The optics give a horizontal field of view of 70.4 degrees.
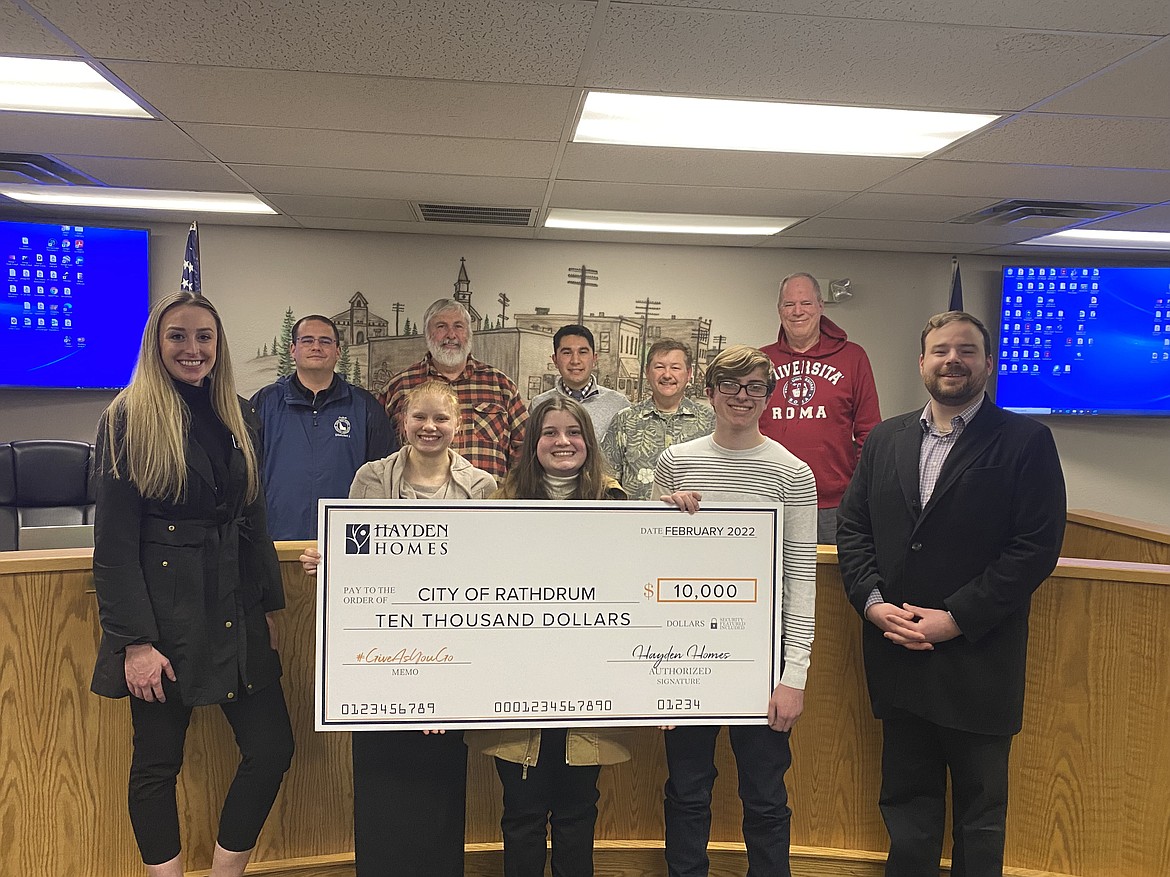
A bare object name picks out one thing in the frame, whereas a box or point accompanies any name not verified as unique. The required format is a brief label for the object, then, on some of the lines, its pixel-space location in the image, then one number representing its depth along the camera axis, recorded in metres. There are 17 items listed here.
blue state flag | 5.34
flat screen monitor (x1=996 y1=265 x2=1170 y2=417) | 5.36
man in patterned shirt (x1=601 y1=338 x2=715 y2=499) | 2.99
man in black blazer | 1.91
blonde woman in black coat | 1.82
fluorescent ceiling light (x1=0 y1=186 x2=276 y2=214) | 4.25
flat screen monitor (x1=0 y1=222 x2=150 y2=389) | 4.77
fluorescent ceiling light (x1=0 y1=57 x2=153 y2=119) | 2.48
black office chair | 3.68
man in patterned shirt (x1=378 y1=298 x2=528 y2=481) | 3.38
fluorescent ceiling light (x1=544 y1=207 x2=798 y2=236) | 4.55
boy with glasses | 1.96
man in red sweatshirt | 3.65
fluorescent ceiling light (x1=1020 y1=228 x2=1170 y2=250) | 4.84
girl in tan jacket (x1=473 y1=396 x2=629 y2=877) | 1.90
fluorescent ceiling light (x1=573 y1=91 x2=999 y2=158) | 2.74
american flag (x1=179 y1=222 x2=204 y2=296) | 4.22
